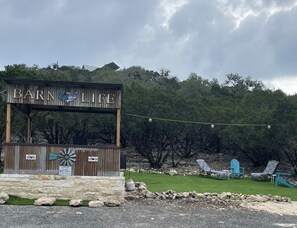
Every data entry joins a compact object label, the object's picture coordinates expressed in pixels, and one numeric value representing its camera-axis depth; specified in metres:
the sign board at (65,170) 13.43
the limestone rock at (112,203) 12.33
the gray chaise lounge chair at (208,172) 21.73
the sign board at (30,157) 13.46
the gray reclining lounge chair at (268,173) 21.91
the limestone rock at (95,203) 12.18
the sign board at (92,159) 13.64
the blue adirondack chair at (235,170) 23.02
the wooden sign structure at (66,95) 13.68
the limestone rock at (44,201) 12.18
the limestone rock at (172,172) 23.52
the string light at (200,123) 25.65
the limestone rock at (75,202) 12.08
